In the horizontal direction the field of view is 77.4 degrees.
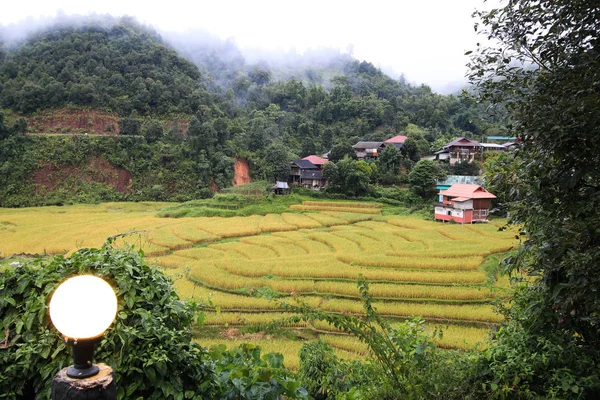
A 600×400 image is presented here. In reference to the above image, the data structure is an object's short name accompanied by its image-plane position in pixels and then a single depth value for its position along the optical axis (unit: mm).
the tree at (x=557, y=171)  2961
